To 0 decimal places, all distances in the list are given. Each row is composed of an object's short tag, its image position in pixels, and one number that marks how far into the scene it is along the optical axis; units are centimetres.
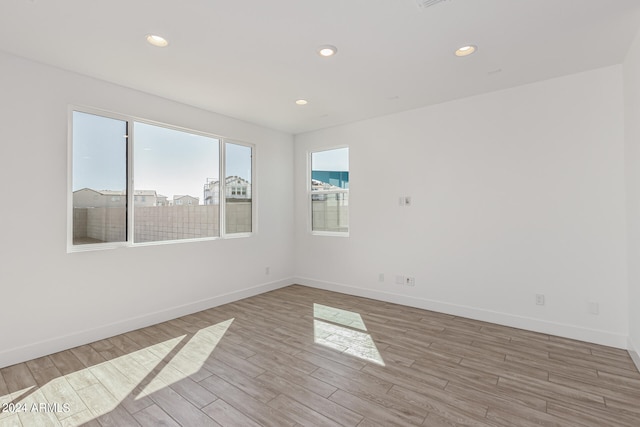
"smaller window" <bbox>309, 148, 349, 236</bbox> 504
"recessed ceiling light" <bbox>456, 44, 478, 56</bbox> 261
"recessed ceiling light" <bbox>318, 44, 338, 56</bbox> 259
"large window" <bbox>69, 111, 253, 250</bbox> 317
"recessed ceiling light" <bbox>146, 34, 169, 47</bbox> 241
